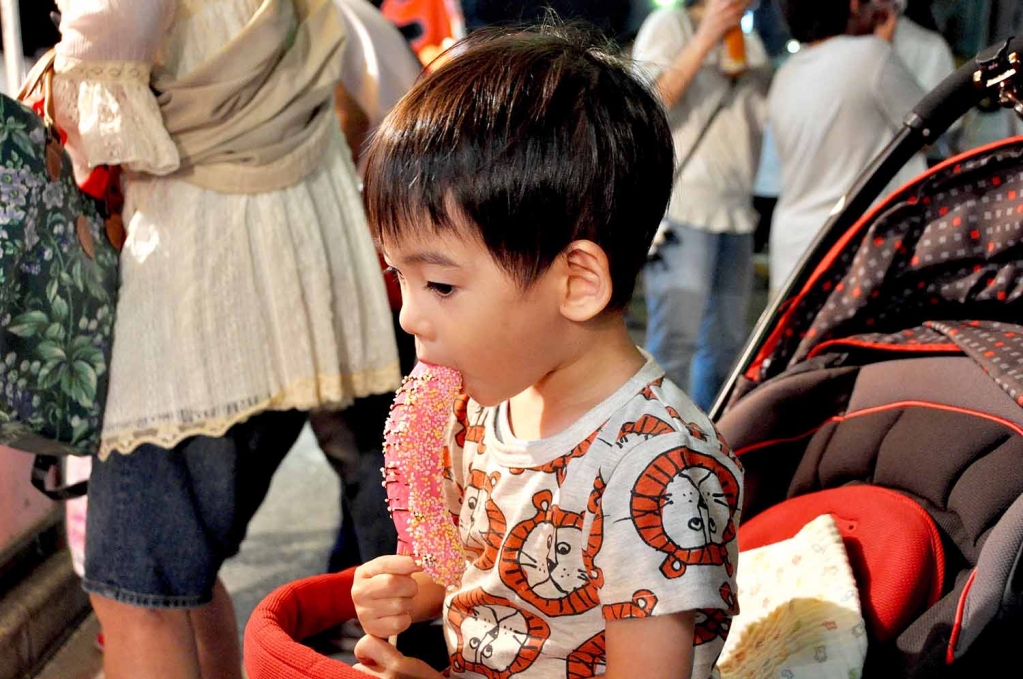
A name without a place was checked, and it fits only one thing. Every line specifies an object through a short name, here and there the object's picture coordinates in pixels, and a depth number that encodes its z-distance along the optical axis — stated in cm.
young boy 87
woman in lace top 136
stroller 102
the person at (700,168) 253
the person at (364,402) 164
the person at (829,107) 229
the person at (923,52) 276
